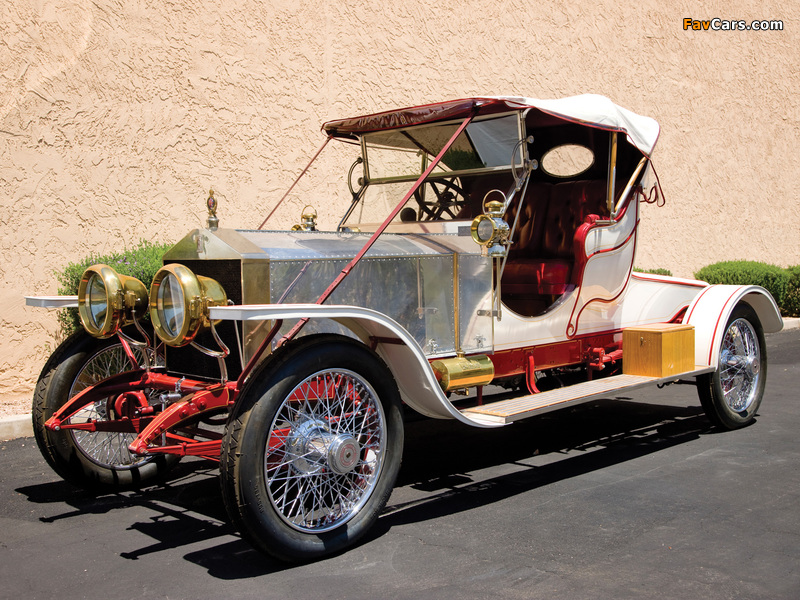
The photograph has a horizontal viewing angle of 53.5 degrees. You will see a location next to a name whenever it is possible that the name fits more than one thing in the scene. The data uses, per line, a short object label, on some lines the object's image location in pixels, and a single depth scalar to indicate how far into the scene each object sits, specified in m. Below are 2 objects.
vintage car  3.56
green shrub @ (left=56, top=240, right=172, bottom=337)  6.56
